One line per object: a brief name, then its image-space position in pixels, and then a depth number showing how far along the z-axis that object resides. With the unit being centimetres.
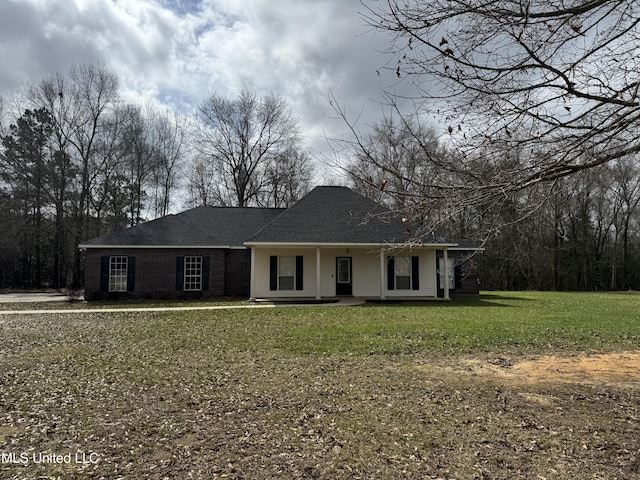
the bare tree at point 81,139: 3275
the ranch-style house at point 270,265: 2003
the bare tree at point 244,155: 3706
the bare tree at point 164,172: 3869
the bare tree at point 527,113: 418
